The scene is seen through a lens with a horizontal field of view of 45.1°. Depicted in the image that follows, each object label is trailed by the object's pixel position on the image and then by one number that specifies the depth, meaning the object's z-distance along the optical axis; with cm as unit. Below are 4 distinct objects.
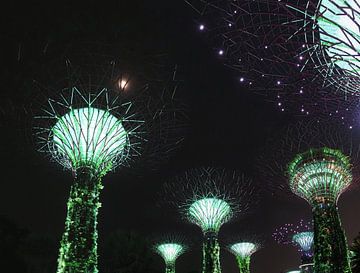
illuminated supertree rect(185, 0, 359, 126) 1342
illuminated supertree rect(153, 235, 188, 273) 4690
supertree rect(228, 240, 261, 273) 4881
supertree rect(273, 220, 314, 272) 5084
